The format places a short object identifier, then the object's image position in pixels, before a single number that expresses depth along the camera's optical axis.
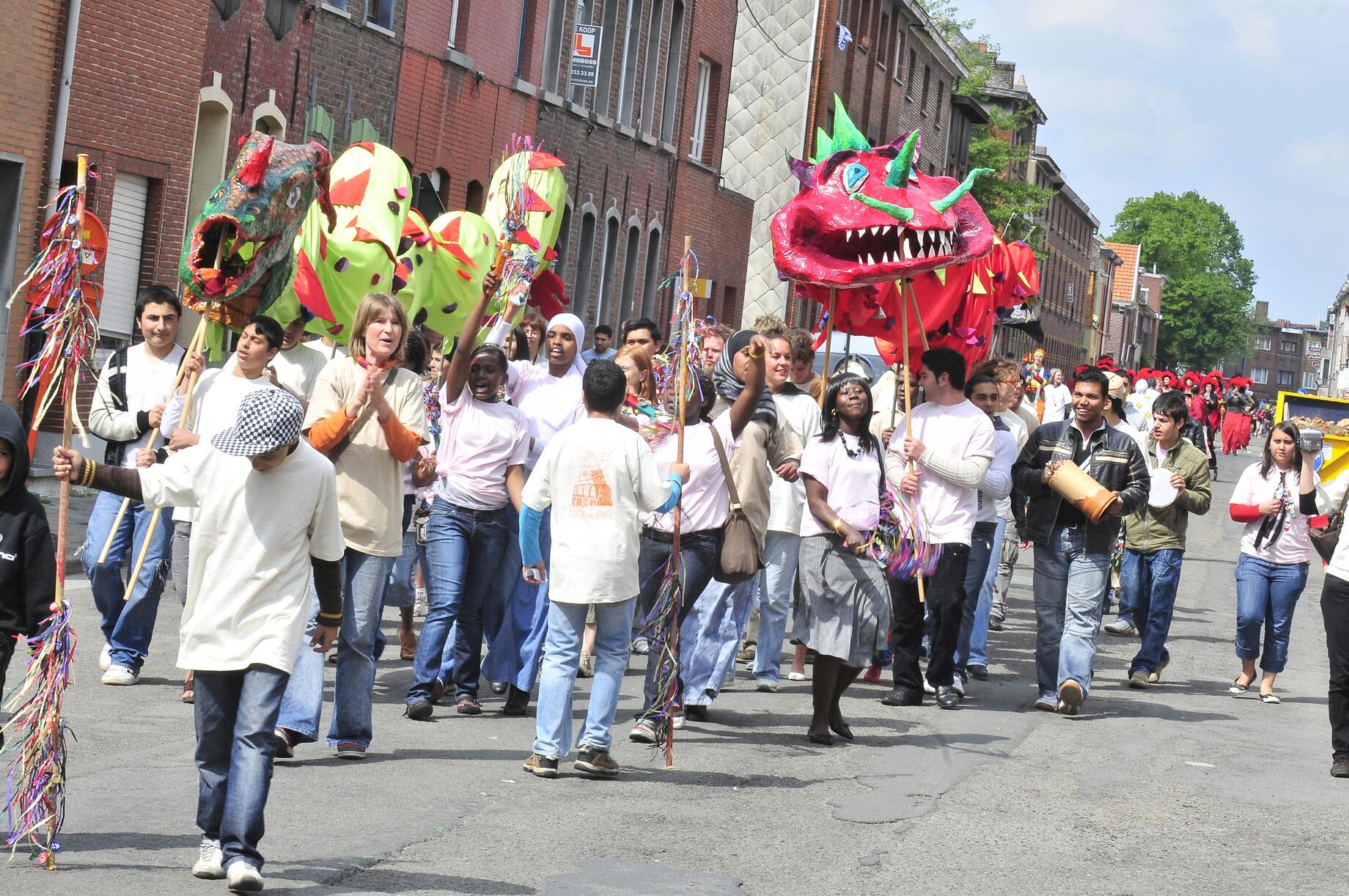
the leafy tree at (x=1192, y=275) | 129.25
